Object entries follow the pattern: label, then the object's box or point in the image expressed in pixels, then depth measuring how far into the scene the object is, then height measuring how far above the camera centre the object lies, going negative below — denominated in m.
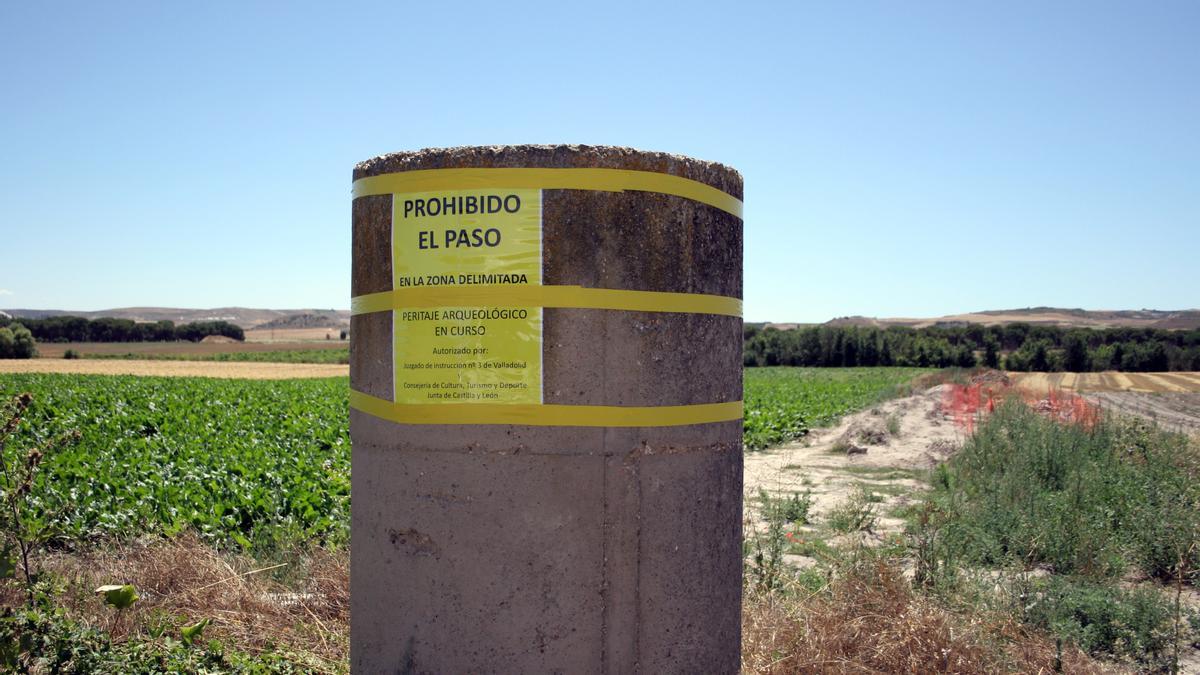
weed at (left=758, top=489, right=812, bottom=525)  9.66 -1.91
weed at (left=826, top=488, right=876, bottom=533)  9.19 -1.94
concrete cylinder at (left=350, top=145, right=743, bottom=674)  3.10 -0.27
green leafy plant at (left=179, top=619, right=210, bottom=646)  3.94 -1.31
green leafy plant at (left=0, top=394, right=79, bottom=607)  3.85 -0.70
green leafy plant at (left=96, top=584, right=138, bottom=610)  3.82 -1.12
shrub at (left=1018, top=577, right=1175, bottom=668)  5.57 -1.81
